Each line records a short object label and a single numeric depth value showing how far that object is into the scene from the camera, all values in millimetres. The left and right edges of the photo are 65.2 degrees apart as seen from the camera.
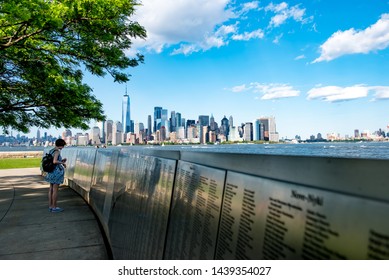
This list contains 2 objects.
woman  8326
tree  8562
